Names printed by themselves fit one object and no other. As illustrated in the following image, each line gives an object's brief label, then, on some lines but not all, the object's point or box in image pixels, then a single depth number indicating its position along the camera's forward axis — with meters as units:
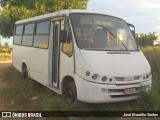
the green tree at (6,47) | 20.52
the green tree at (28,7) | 14.93
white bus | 4.12
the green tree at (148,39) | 14.21
